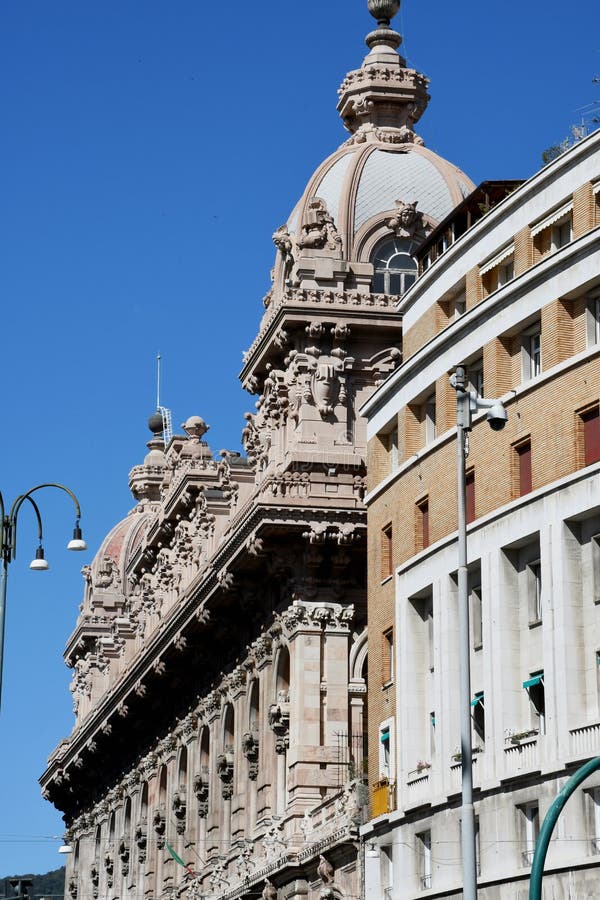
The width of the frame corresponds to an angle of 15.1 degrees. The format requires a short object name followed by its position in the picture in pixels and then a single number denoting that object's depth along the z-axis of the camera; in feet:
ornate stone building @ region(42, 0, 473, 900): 217.56
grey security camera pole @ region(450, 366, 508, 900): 124.16
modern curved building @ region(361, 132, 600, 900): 151.53
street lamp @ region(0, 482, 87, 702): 148.56
